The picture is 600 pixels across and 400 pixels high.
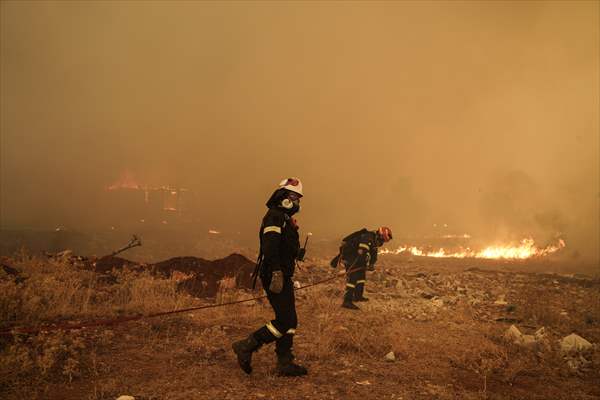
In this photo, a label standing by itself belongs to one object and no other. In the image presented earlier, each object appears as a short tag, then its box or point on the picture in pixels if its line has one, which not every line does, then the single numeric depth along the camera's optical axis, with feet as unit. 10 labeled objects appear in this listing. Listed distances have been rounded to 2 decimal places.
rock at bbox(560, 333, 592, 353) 21.52
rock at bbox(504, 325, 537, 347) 21.93
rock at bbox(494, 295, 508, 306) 33.24
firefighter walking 14.76
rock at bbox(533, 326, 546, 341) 22.17
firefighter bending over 29.43
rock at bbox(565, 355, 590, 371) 19.52
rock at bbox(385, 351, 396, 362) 18.47
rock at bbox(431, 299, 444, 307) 31.77
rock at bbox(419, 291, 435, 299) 34.94
